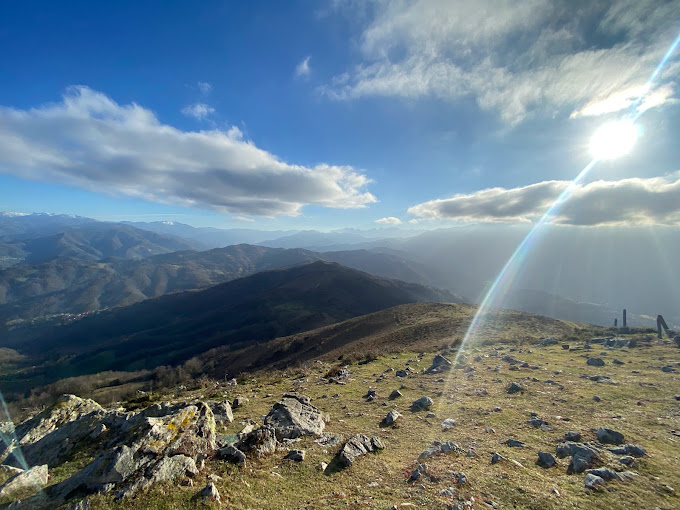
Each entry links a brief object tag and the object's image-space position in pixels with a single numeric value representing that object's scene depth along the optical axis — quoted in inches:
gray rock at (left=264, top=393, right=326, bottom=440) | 438.7
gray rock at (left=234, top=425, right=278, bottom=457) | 369.5
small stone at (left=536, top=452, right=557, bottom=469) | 327.6
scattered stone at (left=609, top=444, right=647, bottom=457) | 334.0
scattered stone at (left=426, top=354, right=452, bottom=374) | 826.6
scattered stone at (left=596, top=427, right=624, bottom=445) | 367.9
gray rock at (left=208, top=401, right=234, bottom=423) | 522.3
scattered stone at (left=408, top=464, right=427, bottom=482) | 316.8
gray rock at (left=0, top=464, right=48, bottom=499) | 293.0
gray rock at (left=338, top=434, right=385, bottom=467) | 357.4
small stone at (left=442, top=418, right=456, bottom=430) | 460.4
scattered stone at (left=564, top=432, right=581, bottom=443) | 382.0
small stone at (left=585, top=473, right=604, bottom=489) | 283.1
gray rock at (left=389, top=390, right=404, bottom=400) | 624.4
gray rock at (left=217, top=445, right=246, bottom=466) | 345.1
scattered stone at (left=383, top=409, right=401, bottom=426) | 493.4
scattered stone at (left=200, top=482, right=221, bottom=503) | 266.7
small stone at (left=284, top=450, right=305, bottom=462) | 364.5
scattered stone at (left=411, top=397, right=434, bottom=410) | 554.6
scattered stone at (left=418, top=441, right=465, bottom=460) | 371.6
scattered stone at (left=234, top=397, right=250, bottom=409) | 641.6
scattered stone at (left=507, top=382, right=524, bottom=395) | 587.8
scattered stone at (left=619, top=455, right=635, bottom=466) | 316.1
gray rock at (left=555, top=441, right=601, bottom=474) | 314.7
